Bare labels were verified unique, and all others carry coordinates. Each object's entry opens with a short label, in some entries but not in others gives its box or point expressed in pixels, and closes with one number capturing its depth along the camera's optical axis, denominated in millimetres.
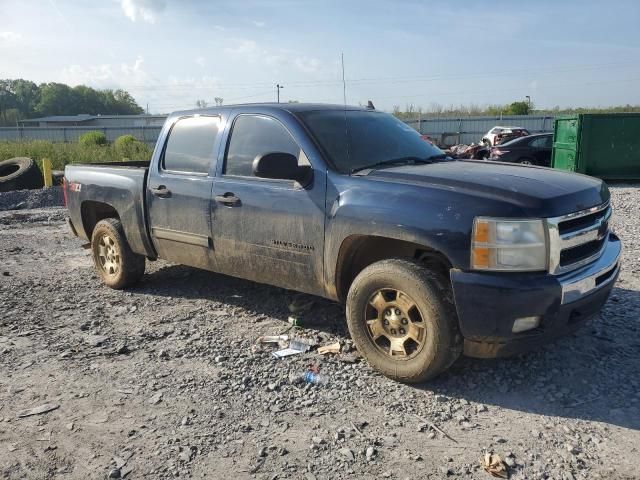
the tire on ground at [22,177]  13894
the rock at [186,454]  2975
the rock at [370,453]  2965
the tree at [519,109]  53084
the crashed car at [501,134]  23558
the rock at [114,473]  2846
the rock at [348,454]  2967
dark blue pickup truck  3275
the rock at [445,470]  2832
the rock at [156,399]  3588
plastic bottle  3812
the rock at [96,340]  4562
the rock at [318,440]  3111
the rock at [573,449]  2978
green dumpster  14141
